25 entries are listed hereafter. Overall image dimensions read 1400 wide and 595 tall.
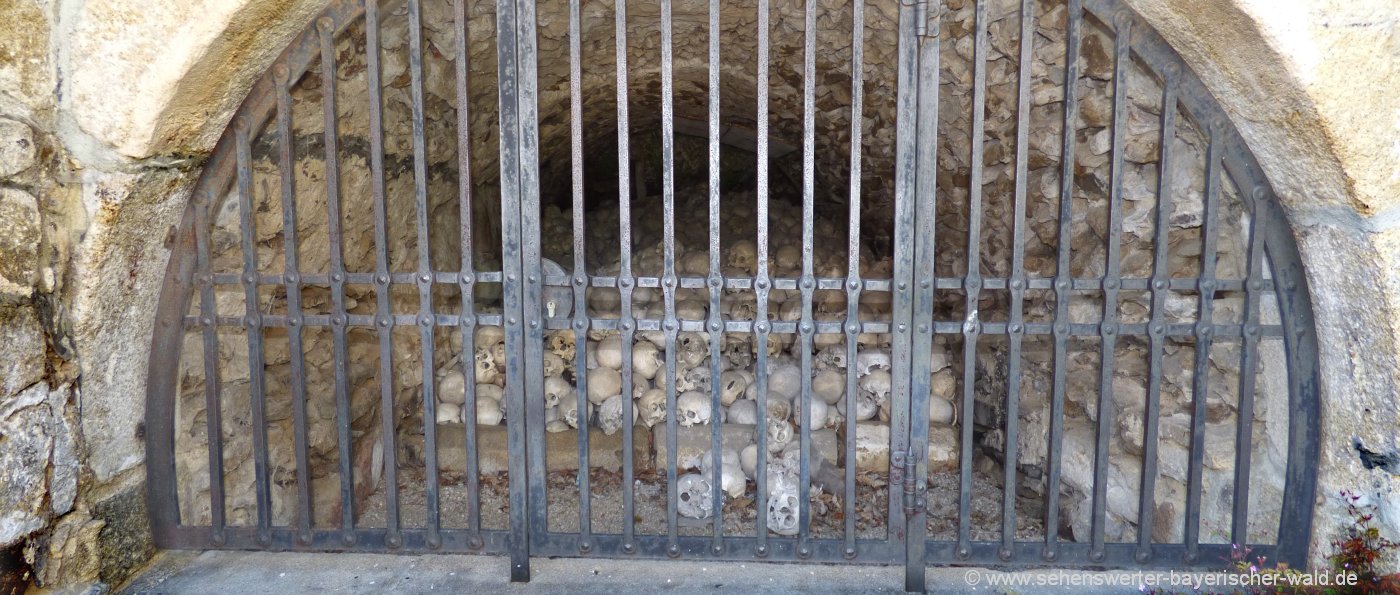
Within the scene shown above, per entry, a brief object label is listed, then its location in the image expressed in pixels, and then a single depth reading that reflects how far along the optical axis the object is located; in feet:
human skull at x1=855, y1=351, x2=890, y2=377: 12.46
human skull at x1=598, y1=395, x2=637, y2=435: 12.28
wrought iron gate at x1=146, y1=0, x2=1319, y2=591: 6.98
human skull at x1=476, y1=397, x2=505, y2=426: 12.35
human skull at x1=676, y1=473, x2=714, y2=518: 11.25
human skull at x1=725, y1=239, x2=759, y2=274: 15.25
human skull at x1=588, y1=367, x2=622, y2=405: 12.35
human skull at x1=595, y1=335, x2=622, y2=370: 12.56
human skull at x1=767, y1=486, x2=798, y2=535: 10.84
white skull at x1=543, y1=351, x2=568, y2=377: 12.74
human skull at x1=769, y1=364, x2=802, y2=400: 12.27
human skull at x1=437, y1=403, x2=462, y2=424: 12.58
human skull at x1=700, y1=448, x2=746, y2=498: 11.57
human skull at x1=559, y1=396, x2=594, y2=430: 12.39
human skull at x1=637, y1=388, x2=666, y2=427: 12.09
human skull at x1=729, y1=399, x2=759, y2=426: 11.87
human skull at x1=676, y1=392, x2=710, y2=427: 11.54
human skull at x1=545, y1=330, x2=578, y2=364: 12.74
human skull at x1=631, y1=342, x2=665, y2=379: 12.47
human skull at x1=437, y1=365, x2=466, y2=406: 12.41
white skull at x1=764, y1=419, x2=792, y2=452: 11.48
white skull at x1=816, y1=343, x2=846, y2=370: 12.59
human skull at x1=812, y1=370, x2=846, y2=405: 12.14
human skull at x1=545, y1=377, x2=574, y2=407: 12.41
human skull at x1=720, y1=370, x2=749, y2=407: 12.00
